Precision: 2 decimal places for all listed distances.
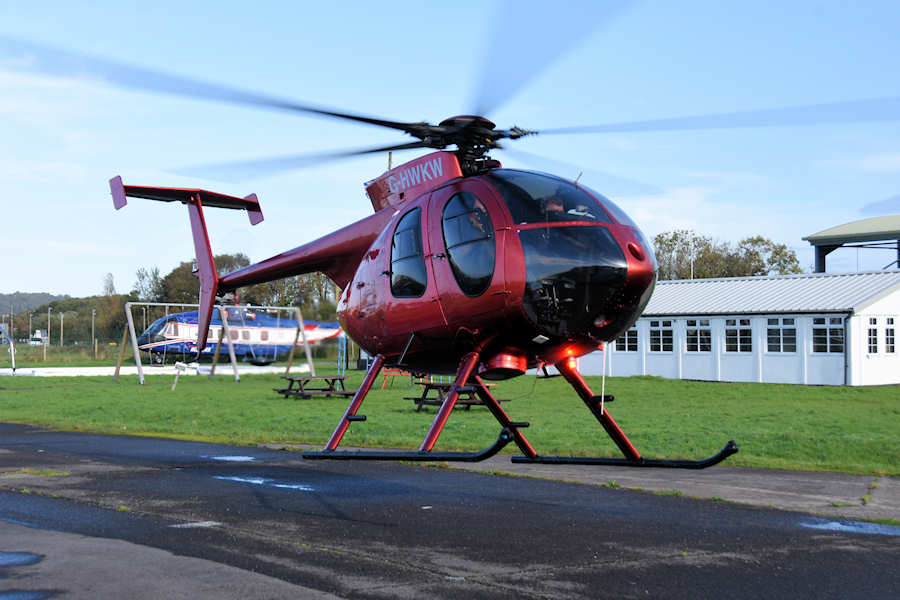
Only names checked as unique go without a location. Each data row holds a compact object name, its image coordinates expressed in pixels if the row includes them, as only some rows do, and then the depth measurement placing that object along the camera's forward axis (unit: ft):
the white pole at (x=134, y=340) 104.88
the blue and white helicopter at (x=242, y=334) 170.91
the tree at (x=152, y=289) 259.60
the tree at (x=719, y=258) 234.79
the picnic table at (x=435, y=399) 65.83
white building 102.12
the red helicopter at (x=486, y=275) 23.85
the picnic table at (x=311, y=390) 79.53
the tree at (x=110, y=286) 308.81
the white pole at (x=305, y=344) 104.49
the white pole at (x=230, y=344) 105.70
